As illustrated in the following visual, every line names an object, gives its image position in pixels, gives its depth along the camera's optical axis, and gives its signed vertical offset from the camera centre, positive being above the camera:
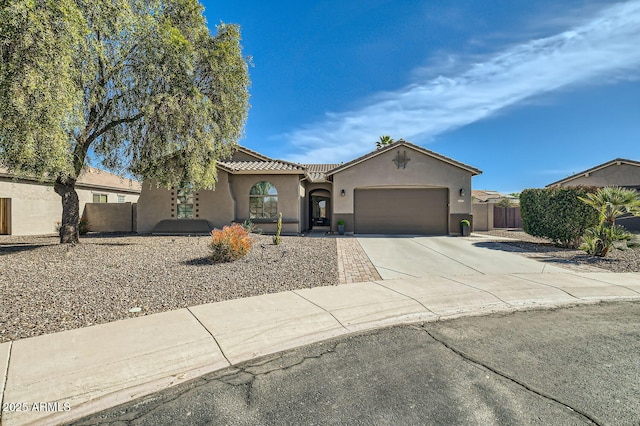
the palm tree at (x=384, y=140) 34.44 +7.90
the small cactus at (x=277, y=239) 12.58 -0.92
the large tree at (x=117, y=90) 7.50 +3.75
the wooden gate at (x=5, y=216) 17.45 -0.11
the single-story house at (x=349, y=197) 17.92 +1.02
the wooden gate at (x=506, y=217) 25.48 -0.07
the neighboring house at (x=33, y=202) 17.47 +0.69
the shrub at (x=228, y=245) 9.20 -0.86
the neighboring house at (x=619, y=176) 21.47 +2.78
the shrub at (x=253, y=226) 16.70 -0.58
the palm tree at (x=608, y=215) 10.88 +0.05
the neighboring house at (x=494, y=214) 23.67 +0.16
